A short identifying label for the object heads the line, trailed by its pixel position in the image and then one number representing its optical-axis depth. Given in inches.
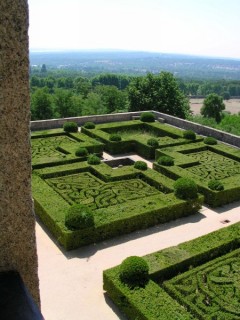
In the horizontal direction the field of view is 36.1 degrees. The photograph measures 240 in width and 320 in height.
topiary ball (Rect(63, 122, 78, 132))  1025.5
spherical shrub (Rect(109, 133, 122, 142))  954.7
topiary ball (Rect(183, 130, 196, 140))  999.6
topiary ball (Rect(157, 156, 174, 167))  790.6
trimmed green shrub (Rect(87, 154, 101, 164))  776.3
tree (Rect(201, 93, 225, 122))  1909.4
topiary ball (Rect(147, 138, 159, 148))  924.3
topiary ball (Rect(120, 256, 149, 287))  407.8
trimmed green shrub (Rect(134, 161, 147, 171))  759.7
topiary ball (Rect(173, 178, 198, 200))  629.0
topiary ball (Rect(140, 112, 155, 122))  1175.6
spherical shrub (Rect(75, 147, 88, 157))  826.2
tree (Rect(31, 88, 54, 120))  1717.8
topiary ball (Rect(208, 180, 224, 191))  668.1
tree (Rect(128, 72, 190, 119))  1422.2
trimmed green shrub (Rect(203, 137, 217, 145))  951.5
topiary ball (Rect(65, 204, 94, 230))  518.0
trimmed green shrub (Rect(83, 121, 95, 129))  1072.8
